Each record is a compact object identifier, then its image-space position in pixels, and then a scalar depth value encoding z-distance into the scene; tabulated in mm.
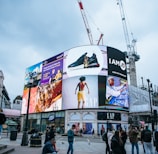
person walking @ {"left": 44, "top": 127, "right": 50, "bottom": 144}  8925
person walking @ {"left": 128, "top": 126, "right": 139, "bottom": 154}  8433
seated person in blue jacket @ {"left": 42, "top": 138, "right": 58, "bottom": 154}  4867
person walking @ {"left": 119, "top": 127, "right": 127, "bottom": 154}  7816
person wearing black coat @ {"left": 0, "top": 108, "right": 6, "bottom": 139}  6702
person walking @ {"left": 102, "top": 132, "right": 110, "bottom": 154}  8294
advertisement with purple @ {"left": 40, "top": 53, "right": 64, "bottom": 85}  41508
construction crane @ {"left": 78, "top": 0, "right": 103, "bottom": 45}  54554
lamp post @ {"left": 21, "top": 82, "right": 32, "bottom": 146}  11944
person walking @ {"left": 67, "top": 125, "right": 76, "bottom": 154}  8236
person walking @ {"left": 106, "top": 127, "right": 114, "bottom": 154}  8294
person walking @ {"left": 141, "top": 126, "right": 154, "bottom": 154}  7439
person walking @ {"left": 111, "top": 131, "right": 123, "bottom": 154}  5182
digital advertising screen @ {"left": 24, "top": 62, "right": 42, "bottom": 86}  47081
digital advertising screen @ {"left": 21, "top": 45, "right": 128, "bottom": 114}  35097
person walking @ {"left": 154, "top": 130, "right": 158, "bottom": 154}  6841
